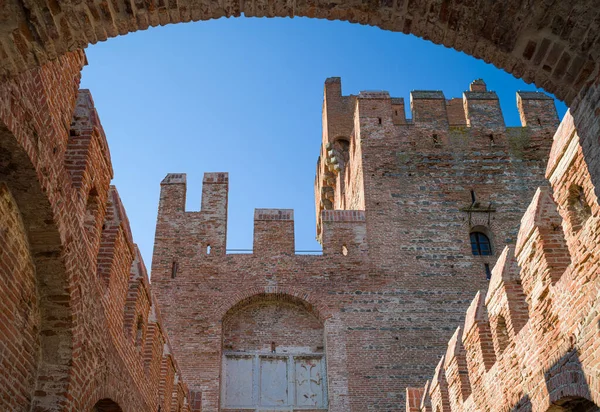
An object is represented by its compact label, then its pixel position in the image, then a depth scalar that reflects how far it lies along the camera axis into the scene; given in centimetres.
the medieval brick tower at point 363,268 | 1497
